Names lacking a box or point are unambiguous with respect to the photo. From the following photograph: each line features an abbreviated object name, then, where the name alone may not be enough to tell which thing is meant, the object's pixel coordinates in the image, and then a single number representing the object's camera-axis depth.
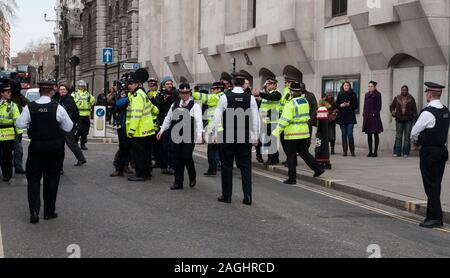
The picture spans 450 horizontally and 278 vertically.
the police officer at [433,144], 8.41
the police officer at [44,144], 8.26
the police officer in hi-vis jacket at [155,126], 13.09
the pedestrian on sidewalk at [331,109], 16.69
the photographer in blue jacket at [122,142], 12.19
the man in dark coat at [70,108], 13.95
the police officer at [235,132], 9.80
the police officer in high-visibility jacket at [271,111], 13.67
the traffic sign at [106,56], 27.27
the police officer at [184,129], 11.06
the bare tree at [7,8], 41.47
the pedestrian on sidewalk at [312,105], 13.88
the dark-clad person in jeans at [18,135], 11.98
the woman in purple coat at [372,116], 16.62
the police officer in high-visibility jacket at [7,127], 11.39
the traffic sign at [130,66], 25.81
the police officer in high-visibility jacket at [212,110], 12.84
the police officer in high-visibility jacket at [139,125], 11.80
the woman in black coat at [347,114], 16.81
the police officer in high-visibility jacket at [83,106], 17.06
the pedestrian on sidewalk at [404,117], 16.03
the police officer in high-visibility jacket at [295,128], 11.64
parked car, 34.91
